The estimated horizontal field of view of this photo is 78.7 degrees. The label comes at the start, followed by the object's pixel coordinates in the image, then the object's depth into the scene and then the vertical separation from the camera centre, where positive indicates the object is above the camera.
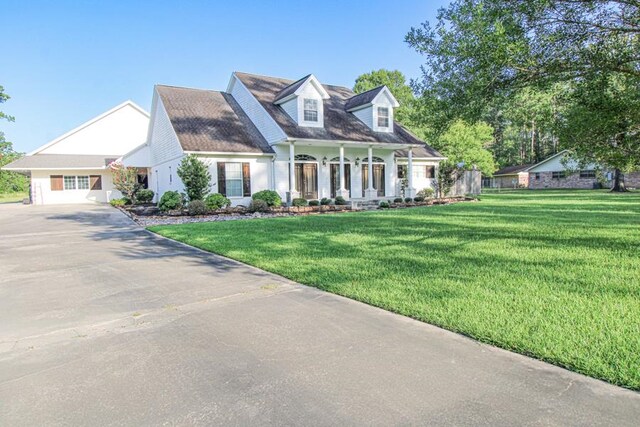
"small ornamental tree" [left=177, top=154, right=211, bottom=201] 16.84 +0.77
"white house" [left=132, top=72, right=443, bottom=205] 19.17 +2.66
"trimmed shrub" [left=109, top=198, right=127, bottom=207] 24.86 -0.39
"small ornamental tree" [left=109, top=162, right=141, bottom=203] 24.27 +1.06
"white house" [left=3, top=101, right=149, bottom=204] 27.59 +2.92
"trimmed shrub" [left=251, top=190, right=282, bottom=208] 18.36 -0.25
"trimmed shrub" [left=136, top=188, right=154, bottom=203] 24.76 -0.03
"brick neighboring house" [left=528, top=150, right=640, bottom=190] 42.06 +0.64
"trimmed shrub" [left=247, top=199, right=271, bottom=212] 17.48 -0.66
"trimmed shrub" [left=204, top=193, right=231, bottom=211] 17.20 -0.34
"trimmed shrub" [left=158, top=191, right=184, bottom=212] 17.39 -0.30
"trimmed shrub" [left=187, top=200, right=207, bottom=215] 16.14 -0.58
